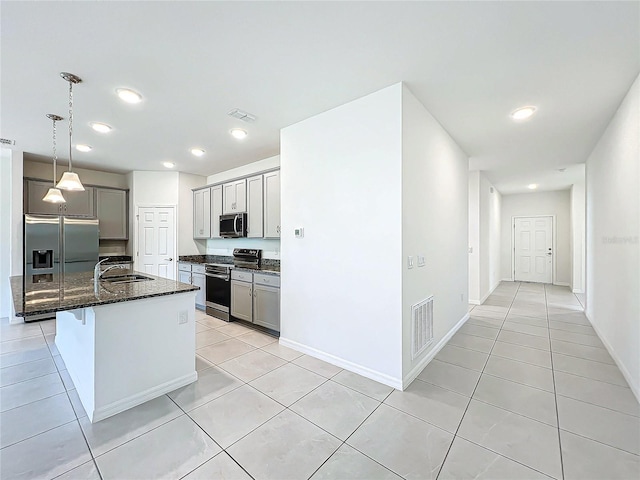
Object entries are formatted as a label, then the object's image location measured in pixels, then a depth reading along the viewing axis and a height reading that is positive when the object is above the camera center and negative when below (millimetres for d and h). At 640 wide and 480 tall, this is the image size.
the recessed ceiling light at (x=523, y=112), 2896 +1330
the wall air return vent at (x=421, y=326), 2654 -852
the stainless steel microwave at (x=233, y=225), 4676 +241
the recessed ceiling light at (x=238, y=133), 3578 +1368
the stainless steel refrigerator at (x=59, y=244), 4441 -80
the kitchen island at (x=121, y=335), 2068 -783
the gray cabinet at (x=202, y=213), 5582 +526
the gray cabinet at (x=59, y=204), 4660 +625
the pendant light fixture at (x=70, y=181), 2658 +545
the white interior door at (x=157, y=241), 5590 -34
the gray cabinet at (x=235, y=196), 4730 +738
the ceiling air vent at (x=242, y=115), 3025 +1356
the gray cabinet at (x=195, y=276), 5000 -674
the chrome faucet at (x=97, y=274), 2437 -307
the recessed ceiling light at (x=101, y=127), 3340 +1346
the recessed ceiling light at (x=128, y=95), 2580 +1341
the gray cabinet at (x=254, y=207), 4449 +523
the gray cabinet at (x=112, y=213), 5375 +510
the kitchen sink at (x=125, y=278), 3055 -436
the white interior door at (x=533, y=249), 7957 -261
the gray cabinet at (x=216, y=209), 5297 +574
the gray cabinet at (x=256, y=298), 3719 -820
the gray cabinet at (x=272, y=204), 4164 +520
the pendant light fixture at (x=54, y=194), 2986 +471
